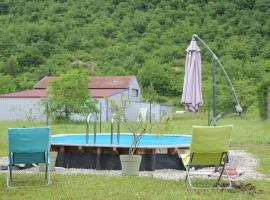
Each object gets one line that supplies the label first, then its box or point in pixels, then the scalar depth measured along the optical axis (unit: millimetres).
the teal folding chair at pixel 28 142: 9084
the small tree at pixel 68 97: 34612
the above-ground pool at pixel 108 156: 11821
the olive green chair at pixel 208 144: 8770
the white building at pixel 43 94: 42649
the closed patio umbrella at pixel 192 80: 12591
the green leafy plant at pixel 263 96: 31900
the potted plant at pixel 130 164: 10329
